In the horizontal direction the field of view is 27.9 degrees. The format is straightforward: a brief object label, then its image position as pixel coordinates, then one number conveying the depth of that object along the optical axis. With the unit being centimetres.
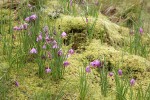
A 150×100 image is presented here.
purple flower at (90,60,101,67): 283
